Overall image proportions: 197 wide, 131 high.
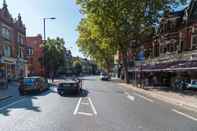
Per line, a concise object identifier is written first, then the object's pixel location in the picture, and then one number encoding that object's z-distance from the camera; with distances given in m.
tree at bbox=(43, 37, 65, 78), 30.45
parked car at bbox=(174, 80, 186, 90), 12.55
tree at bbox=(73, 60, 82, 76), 56.94
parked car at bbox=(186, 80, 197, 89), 11.73
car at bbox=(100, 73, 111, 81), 28.35
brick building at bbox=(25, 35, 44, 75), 32.48
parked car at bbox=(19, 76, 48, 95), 10.88
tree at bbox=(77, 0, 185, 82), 16.62
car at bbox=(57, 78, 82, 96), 10.32
